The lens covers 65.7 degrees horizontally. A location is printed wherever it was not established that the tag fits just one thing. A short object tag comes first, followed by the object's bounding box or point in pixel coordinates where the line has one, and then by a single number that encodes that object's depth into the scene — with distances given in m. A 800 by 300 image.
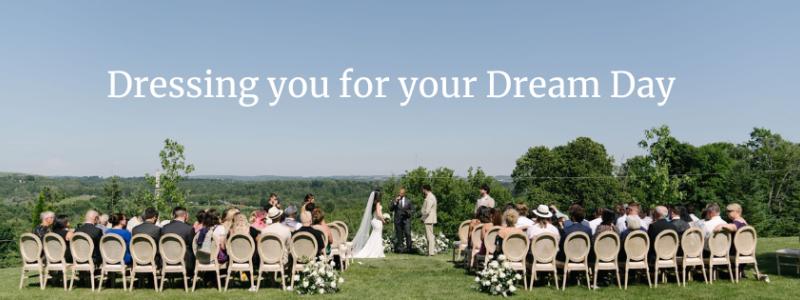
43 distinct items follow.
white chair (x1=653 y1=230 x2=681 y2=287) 8.64
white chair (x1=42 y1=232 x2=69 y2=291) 8.78
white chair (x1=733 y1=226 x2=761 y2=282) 9.00
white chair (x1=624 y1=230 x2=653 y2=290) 8.55
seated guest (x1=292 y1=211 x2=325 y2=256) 9.07
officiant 13.91
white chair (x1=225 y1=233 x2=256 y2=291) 8.55
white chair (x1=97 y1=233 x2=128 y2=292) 8.57
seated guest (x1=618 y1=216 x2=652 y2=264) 8.72
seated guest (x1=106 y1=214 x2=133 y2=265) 8.80
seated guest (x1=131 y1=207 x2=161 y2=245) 8.61
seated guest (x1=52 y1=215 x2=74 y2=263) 8.90
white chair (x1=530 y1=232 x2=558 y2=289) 8.51
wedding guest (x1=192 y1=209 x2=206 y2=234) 9.10
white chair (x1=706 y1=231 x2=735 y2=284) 8.92
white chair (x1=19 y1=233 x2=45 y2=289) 8.90
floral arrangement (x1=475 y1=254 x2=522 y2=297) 8.08
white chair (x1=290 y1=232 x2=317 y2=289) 8.88
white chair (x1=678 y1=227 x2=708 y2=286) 8.79
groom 13.44
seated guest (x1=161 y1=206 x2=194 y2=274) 8.62
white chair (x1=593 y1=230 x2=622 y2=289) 8.48
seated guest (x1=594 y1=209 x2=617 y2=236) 8.57
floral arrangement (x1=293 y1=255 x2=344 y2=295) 8.20
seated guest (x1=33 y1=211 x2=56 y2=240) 9.32
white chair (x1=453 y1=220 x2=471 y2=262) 11.66
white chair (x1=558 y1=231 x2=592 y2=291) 8.48
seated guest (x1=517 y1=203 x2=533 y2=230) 9.94
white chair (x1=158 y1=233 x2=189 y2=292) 8.45
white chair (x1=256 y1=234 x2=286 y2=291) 8.62
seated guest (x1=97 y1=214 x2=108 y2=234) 9.95
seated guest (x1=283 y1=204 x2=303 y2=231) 10.22
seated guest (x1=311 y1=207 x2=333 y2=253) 9.44
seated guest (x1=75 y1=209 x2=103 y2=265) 8.89
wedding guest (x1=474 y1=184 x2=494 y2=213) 12.95
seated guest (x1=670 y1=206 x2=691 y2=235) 9.05
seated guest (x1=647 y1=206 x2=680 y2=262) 8.75
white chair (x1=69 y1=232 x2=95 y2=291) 8.69
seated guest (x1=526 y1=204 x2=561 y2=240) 8.83
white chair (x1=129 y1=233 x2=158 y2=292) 8.45
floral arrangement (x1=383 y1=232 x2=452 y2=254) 14.16
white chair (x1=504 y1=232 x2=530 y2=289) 8.62
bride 13.17
